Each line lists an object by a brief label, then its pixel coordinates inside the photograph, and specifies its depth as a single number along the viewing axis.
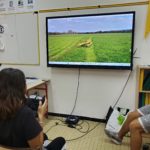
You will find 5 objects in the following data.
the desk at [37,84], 3.14
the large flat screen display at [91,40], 2.99
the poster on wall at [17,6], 3.54
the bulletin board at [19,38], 3.60
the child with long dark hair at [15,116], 1.20
